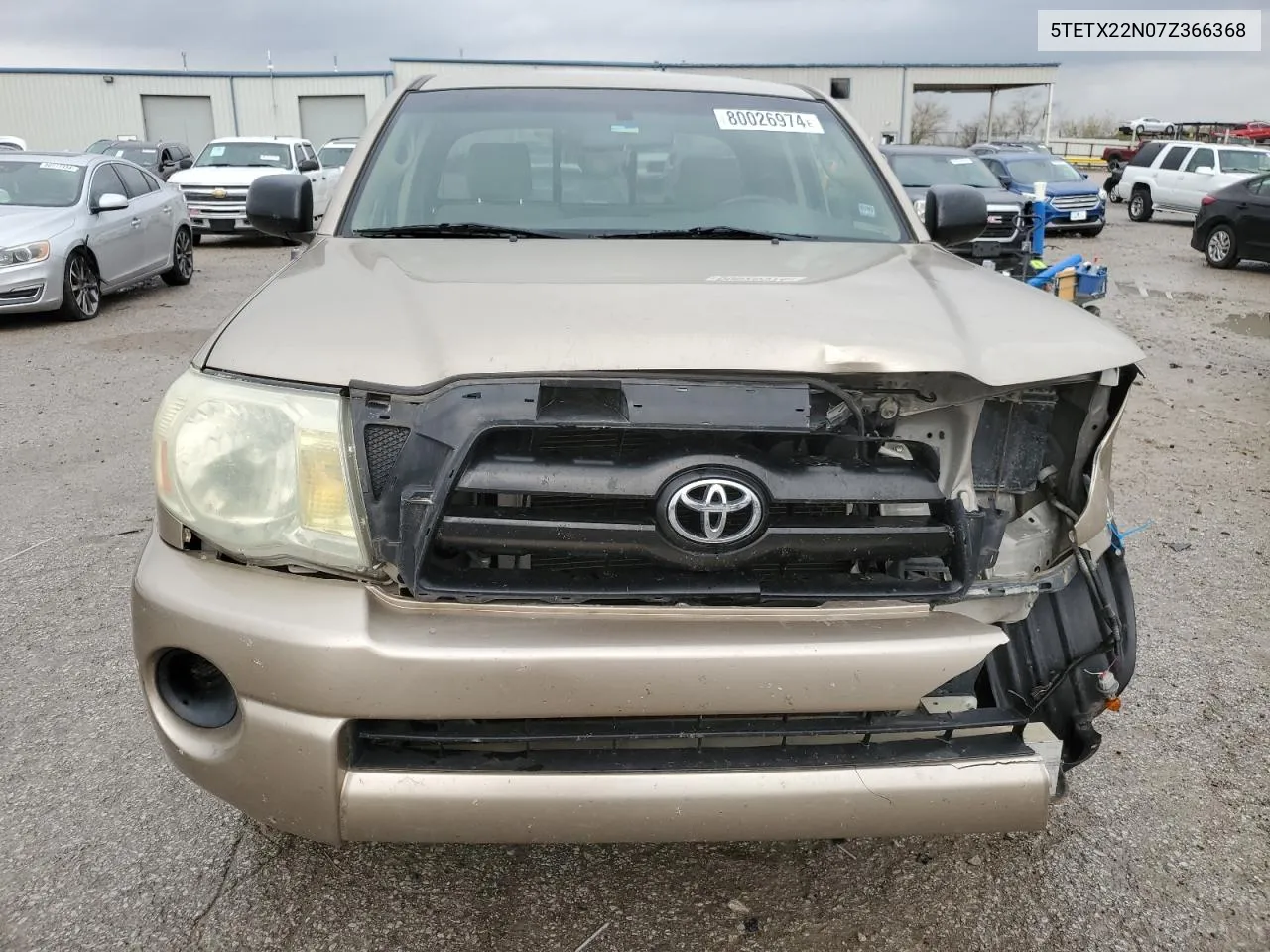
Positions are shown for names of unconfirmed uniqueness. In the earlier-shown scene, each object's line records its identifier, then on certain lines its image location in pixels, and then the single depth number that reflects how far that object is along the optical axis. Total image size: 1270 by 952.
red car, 49.22
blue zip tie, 2.36
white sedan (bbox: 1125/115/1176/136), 58.72
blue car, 18.39
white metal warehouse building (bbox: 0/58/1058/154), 37.94
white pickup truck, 16.31
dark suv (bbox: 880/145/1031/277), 14.89
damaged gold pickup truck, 1.83
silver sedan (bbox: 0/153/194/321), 9.39
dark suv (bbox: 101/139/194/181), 23.72
